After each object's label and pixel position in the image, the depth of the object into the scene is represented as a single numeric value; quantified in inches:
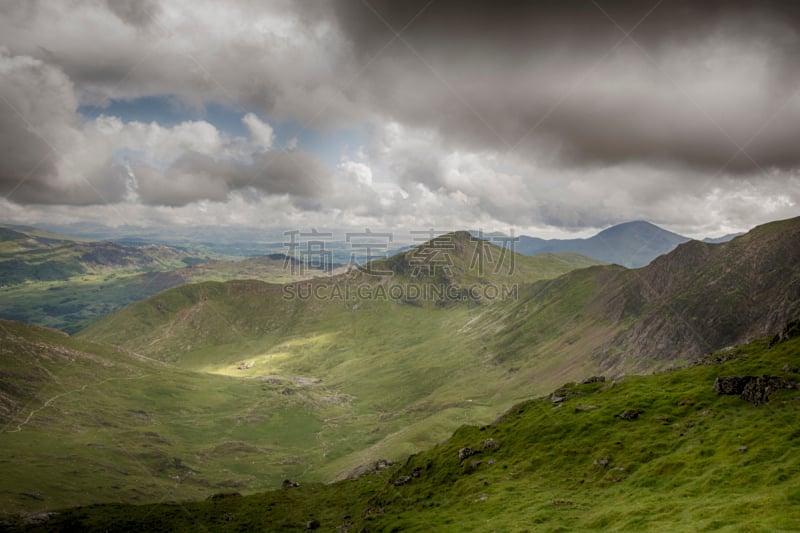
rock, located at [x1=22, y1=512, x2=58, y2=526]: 5112.2
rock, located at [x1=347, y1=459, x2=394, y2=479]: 5826.8
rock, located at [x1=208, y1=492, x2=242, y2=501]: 5629.9
